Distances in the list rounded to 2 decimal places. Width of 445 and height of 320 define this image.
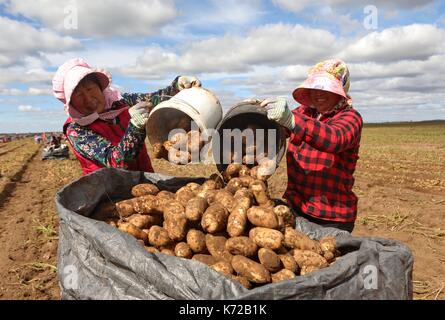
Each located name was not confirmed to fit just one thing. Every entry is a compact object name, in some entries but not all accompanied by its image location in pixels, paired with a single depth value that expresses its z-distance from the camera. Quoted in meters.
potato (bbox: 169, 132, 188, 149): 2.53
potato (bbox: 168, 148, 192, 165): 2.49
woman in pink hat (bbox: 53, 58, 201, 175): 2.66
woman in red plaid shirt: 2.41
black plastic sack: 1.63
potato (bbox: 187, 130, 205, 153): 2.44
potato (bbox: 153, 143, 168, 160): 2.60
